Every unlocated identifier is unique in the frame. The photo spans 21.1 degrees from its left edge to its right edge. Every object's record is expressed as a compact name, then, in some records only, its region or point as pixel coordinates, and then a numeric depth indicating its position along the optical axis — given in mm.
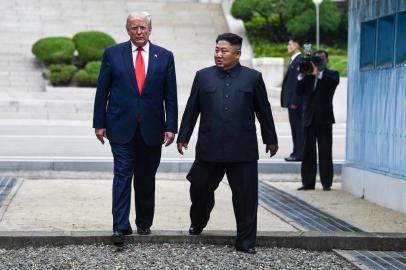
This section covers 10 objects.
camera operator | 13000
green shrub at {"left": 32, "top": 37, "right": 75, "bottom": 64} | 29328
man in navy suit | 8586
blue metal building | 11156
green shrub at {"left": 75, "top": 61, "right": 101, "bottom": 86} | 27719
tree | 33031
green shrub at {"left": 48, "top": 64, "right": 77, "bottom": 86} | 27984
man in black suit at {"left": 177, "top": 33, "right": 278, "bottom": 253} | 8477
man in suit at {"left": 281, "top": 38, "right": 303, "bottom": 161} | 15508
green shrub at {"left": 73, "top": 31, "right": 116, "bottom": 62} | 29328
